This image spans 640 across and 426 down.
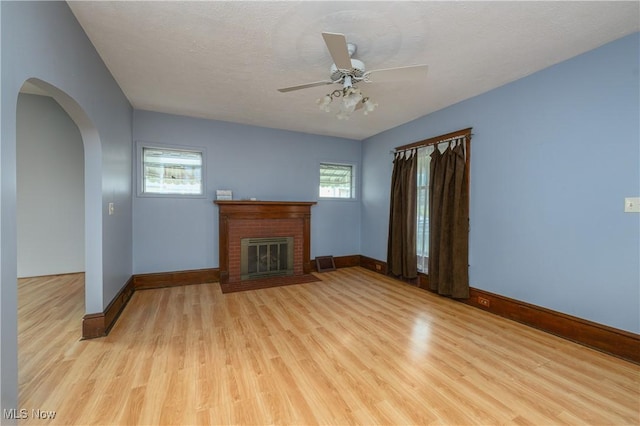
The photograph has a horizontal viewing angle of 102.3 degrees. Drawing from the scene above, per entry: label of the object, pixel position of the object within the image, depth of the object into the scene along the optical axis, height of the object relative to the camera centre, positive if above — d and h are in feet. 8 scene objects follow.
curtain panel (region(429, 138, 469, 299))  11.11 -0.53
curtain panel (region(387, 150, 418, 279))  13.78 -0.41
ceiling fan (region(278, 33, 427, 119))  6.55 +3.71
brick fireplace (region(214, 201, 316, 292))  13.94 -1.28
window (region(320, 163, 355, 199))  17.56 +2.10
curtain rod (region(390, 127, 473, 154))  11.15 +3.45
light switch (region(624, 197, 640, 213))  6.88 +0.18
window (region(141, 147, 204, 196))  13.24 +2.03
